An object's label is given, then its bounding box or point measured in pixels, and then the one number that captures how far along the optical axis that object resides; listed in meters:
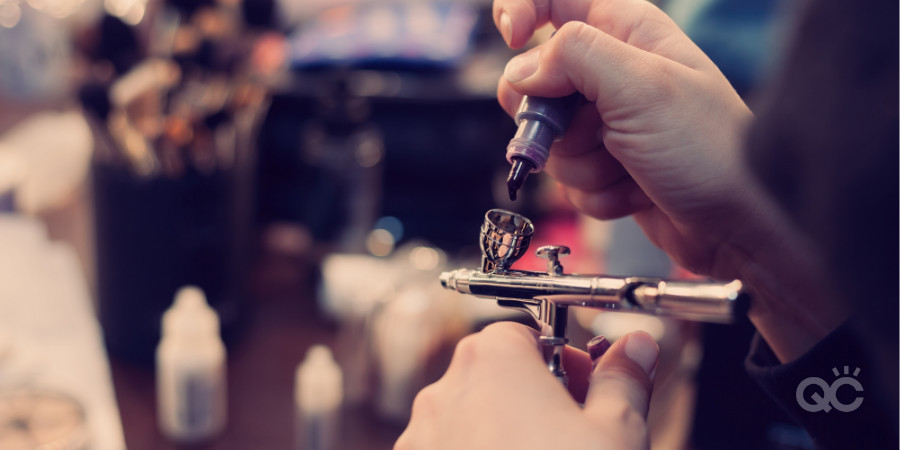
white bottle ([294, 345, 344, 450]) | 0.67
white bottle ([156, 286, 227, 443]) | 0.67
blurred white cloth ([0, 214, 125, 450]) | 0.73
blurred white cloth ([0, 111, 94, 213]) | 1.12
